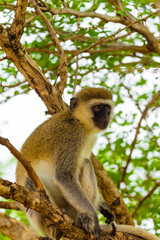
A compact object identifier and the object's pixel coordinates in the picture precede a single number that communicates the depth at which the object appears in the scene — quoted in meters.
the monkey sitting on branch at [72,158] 10.16
